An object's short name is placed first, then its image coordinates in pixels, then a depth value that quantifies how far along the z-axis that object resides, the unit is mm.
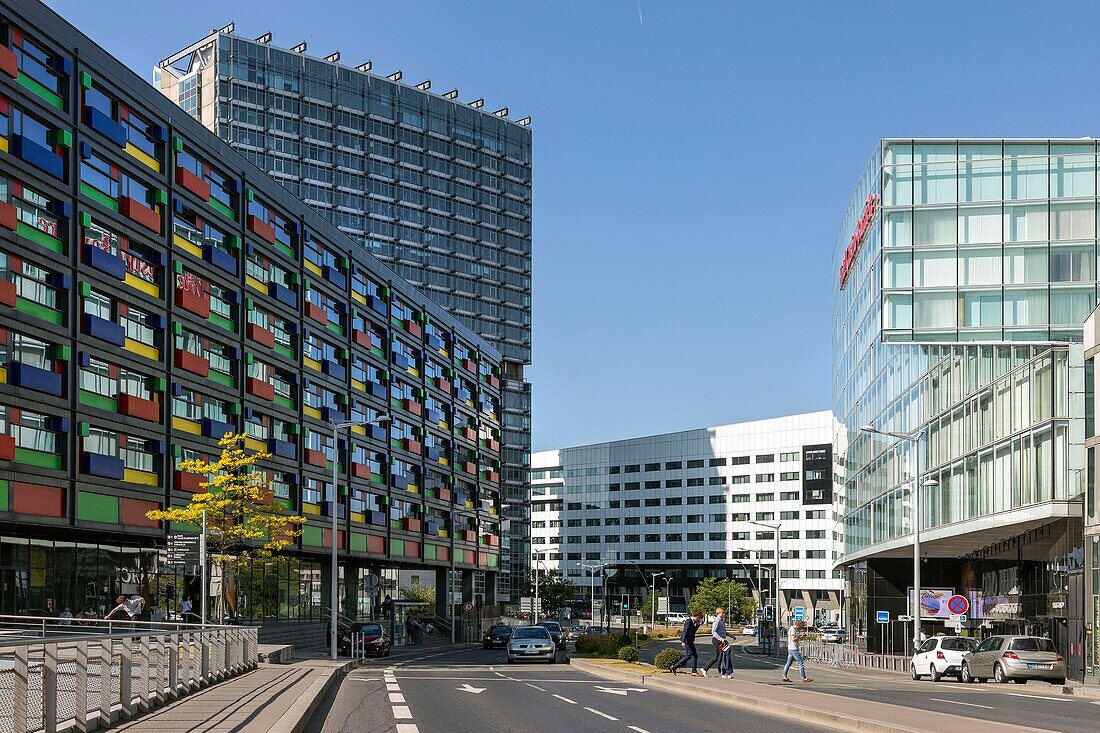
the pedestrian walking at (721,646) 35125
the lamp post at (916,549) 53500
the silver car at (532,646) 53062
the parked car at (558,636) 73788
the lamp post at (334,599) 50250
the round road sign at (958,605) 50156
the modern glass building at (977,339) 50719
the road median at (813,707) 18492
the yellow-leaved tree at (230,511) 49344
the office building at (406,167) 137750
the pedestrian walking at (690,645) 35531
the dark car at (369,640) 57781
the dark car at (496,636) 77938
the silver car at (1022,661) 40406
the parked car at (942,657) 46875
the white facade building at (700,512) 159875
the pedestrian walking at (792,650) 33812
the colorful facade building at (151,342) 46469
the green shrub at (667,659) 37750
